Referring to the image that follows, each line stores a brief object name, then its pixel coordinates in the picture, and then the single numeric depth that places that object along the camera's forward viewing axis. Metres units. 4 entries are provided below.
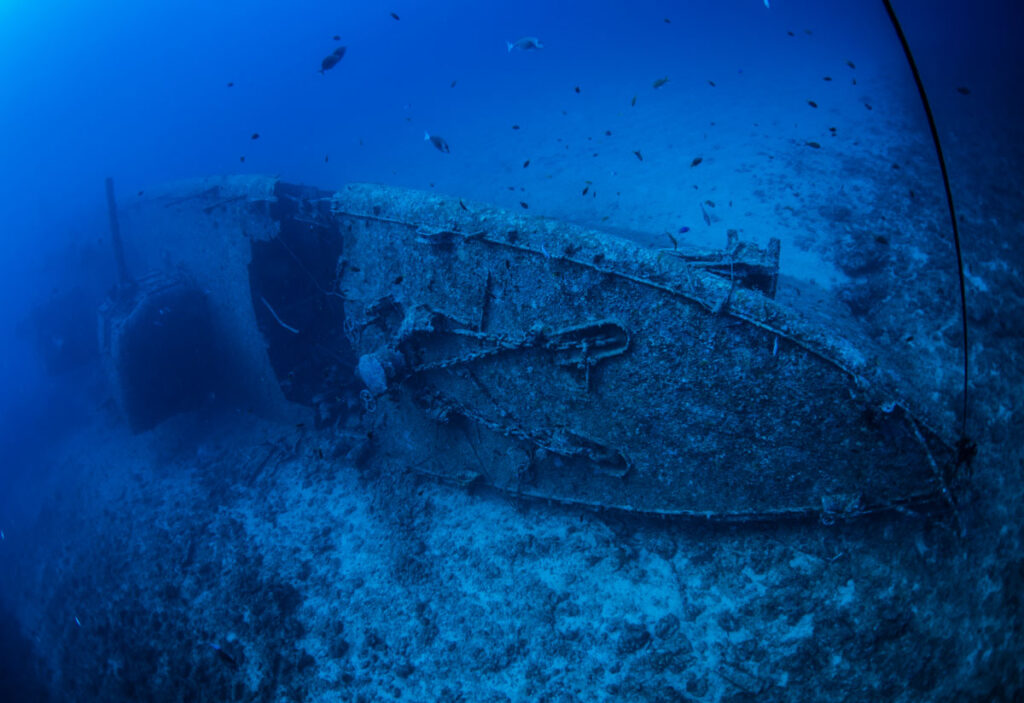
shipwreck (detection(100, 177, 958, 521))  3.61
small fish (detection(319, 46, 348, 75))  7.08
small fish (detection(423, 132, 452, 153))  7.21
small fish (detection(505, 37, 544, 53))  7.43
